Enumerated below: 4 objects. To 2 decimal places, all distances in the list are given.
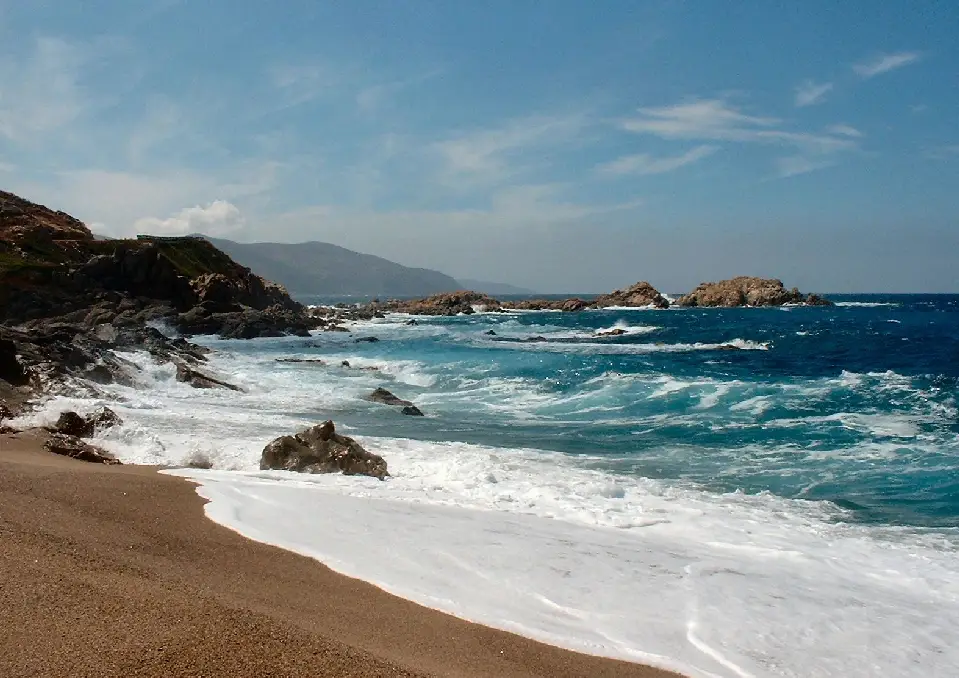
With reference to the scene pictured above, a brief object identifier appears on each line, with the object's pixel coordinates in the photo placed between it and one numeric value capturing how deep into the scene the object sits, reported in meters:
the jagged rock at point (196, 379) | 21.08
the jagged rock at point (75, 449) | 10.20
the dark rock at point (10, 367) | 14.60
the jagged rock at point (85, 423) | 11.64
